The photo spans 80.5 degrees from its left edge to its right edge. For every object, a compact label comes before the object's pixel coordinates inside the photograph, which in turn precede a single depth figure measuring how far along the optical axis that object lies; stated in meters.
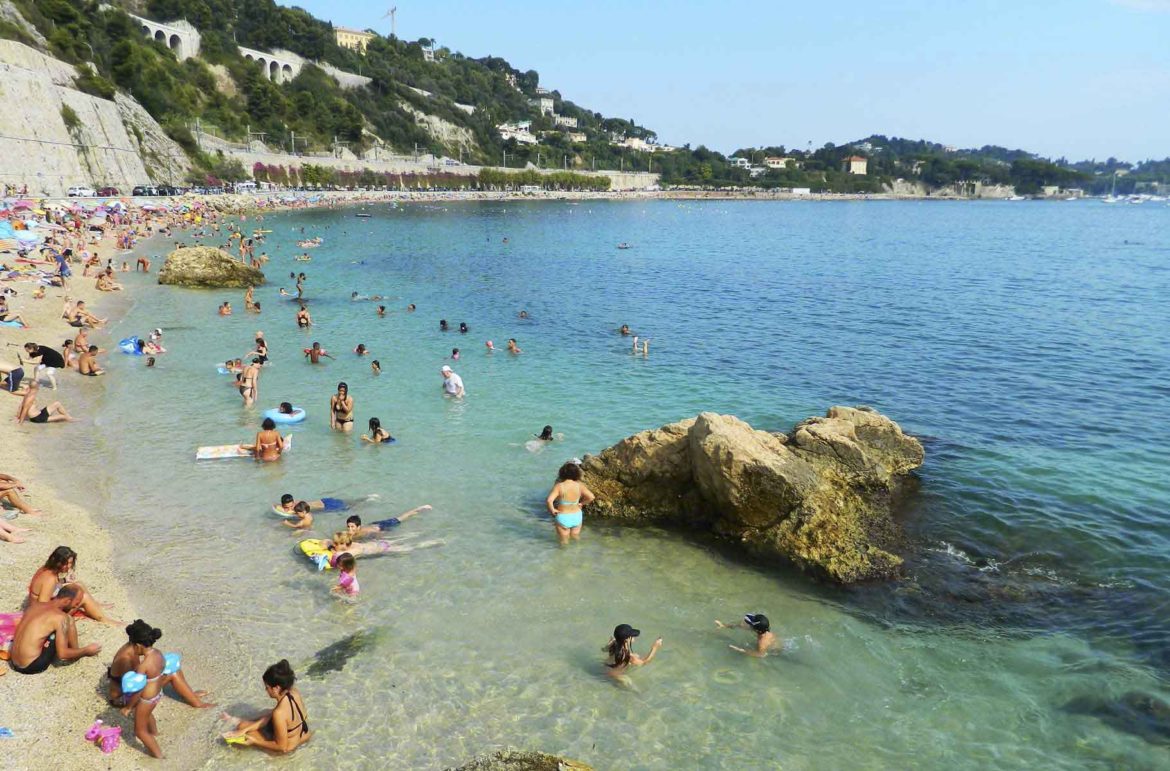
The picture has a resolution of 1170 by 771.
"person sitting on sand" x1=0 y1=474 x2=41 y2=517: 10.52
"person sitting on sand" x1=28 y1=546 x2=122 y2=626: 7.53
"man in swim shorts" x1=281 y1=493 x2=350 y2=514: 11.75
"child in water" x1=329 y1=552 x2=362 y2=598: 9.46
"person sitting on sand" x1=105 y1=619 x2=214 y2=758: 6.64
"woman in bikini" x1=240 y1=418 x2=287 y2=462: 14.20
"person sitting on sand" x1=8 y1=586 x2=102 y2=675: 7.15
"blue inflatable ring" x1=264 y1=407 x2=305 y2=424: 16.61
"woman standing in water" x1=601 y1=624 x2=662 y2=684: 8.13
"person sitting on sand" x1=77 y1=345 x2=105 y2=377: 19.30
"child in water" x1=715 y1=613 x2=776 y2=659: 8.63
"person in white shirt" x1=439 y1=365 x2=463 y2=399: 19.08
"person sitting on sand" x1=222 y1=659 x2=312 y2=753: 6.84
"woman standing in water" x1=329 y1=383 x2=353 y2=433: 16.08
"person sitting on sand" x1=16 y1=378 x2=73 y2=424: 15.11
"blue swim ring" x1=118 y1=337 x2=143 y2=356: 21.69
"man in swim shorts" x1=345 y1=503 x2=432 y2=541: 10.70
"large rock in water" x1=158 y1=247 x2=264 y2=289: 34.03
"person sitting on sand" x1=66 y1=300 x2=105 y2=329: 24.11
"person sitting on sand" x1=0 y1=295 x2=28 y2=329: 21.80
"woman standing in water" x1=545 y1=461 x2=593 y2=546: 11.36
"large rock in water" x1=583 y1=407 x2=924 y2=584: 10.71
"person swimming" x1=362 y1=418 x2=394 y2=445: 15.38
